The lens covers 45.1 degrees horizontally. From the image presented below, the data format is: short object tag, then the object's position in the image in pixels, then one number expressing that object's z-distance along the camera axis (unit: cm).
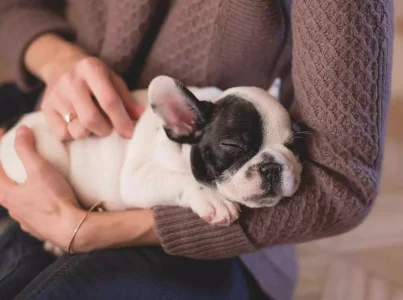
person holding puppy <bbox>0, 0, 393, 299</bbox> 79
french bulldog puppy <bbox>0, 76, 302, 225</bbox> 78
